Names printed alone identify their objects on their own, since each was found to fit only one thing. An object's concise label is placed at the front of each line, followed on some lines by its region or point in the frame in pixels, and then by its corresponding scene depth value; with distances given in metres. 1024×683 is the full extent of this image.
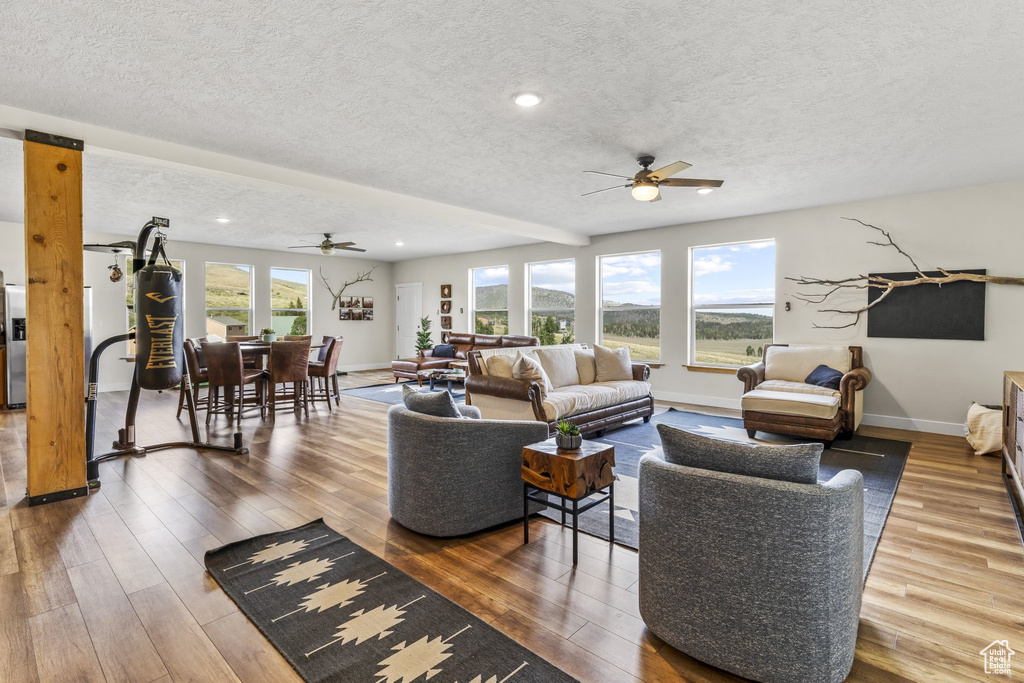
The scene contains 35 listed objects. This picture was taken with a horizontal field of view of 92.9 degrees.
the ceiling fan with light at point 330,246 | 7.49
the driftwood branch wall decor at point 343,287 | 10.50
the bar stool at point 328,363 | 6.52
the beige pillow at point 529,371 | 4.52
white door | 11.18
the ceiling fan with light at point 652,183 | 3.96
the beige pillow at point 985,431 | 4.31
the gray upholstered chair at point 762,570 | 1.48
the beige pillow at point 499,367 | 4.77
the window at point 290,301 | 9.78
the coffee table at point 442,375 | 7.86
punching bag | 3.55
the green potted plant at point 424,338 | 10.16
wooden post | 3.15
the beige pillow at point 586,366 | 5.64
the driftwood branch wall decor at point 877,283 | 4.99
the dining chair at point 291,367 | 5.85
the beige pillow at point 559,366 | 5.20
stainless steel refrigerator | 6.36
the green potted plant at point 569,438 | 2.49
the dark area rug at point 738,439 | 2.88
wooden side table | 2.37
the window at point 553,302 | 8.55
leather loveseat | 8.28
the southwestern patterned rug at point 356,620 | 1.67
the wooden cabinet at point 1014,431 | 3.13
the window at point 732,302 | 6.45
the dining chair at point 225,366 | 5.51
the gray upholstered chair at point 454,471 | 2.58
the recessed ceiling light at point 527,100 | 3.01
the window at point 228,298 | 8.94
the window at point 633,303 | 7.45
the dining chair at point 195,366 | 5.60
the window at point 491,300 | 9.59
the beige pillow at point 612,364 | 5.68
